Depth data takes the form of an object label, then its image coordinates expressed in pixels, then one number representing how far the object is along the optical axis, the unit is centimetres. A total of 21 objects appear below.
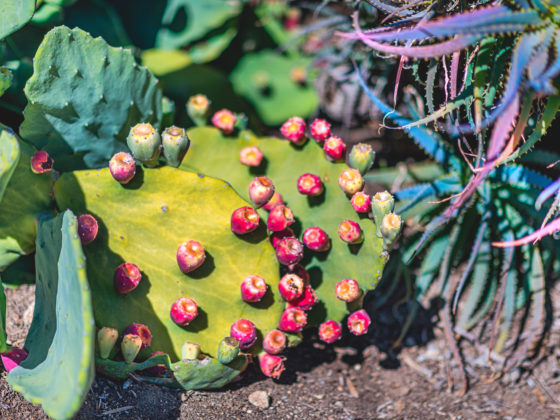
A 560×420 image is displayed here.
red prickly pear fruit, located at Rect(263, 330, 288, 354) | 127
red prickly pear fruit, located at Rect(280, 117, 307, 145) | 141
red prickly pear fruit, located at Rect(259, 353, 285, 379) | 130
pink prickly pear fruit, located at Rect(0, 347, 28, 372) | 119
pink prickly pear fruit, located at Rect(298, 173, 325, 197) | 134
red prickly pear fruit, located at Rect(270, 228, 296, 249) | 132
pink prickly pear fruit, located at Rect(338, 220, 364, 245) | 128
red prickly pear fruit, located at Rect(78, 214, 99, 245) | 122
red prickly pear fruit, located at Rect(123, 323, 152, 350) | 123
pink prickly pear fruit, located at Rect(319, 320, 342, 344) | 133
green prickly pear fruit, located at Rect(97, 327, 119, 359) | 119
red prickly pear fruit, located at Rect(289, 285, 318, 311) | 129
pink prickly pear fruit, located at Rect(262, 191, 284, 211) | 136
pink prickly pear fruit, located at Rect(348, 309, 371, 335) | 131
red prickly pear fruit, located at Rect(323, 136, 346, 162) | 137
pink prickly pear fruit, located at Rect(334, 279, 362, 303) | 127
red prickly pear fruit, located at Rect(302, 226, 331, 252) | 130
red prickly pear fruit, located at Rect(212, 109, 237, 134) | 150
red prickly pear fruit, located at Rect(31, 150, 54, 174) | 128
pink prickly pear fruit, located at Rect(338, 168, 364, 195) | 132
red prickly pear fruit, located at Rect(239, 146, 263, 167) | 143
